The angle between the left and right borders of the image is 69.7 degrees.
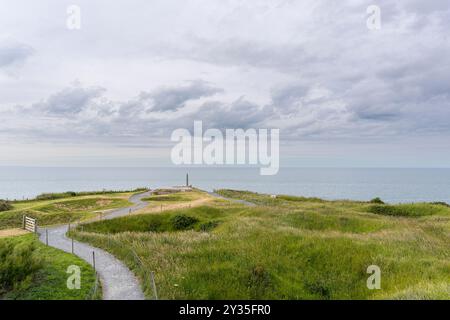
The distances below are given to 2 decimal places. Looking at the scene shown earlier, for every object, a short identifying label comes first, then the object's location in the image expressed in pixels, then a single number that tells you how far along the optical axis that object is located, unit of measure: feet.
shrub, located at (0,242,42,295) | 55.01
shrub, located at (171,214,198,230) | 135.03
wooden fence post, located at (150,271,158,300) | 49.04
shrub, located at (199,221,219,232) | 129.79
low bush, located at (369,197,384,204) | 222.99
